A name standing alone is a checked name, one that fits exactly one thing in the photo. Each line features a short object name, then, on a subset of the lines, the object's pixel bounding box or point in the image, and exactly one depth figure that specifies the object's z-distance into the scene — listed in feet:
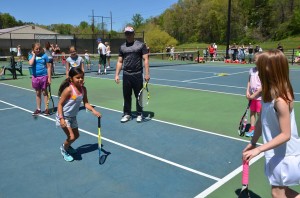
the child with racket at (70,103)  16.35
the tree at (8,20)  363.56
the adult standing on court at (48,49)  53.62
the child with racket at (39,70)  26.73
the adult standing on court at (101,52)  63.00
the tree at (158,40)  183.62
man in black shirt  24.47
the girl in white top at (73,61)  28.50
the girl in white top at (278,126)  8.44
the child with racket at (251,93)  19.34
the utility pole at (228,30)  91.94
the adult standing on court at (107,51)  66.95
